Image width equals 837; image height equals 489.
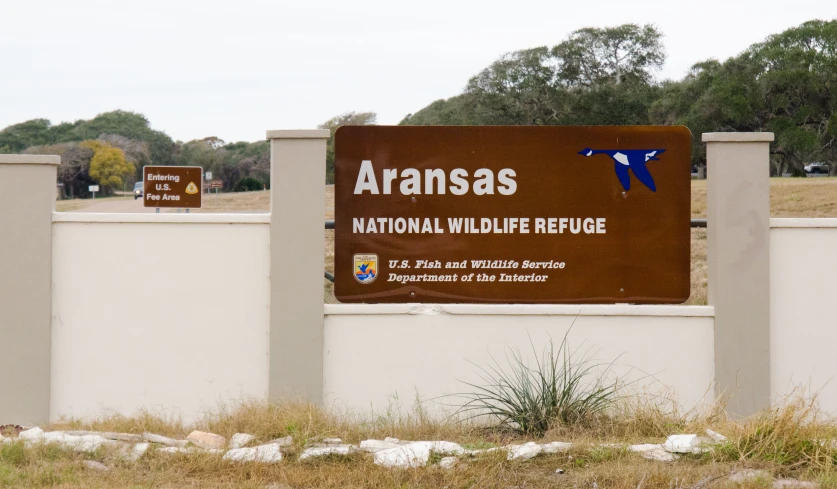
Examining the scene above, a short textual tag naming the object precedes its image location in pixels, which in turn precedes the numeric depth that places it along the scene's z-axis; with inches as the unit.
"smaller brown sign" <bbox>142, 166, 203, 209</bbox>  911.0
